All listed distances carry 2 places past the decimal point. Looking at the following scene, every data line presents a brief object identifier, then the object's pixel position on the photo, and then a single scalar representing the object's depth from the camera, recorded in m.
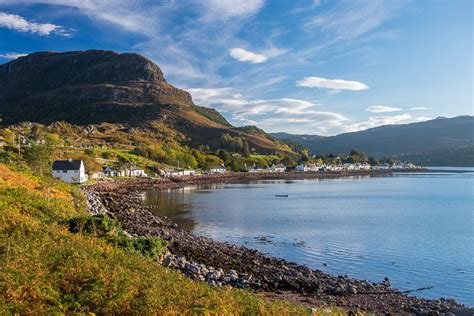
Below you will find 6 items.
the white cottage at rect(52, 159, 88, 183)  80.38
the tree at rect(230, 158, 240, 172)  186.88
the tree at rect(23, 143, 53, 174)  68.69
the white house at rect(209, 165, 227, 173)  173.62
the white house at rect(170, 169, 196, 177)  140.12
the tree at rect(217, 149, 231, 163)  192.00
